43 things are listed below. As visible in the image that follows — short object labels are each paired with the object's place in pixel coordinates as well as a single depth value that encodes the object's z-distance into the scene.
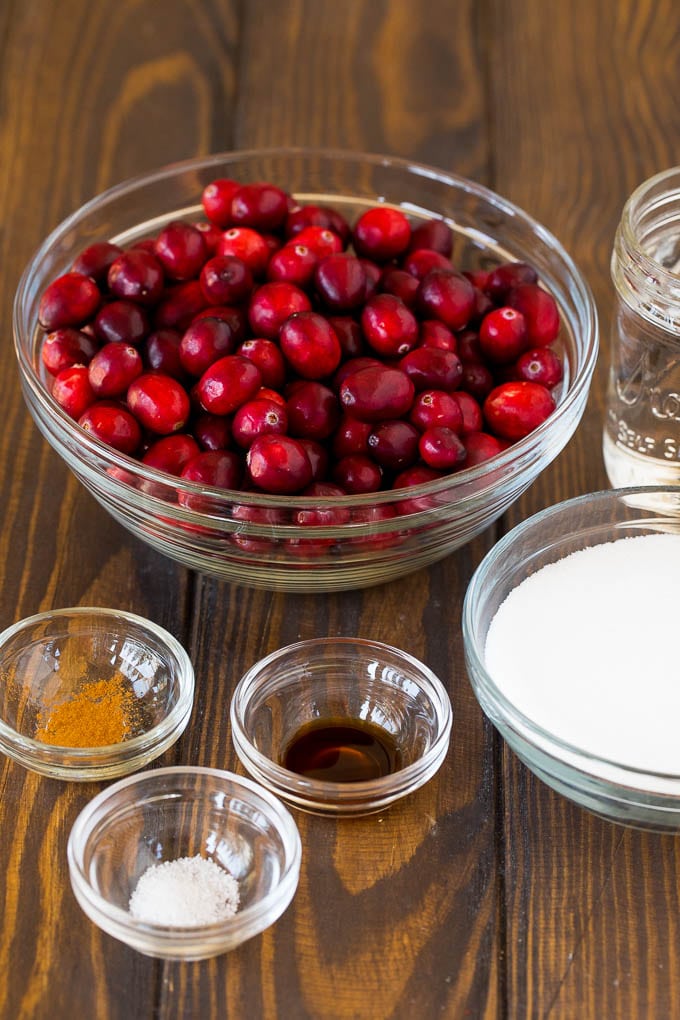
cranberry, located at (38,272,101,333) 0.82
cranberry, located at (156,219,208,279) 0.83
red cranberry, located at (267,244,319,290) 0.82
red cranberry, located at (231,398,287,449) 0.78
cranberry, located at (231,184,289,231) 0.85
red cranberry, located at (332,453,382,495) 0.78
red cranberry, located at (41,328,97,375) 0.81
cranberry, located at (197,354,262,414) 0.78
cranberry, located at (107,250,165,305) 0.82
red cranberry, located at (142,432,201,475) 0.78
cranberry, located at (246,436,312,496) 0.76
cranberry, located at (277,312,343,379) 0.79
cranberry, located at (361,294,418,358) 0.80
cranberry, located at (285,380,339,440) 0.79
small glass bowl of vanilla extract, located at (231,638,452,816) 0.74
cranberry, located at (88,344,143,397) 0.79
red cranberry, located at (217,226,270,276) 0.84
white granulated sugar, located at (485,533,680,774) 0.74
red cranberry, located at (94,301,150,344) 0.81
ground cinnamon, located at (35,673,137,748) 0.76
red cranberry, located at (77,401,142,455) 0.79
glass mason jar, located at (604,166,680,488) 0.79
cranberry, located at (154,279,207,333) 0.82
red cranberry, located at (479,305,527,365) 0.81
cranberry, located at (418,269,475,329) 0.82
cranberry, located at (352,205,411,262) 0.85
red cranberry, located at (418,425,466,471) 0.77
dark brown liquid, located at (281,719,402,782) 0.76
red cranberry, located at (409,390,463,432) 0.78
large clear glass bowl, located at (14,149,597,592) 0.76
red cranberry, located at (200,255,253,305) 0.82
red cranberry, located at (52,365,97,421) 0.80
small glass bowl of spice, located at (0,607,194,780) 0.75
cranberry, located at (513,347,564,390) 0.81
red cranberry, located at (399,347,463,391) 0.79
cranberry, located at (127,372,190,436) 0.79
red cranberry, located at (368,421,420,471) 0.78
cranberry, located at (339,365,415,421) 0.78
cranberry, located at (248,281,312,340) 0.81
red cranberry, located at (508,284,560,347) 0.82
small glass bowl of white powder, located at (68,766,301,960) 0.71
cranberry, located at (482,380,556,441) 0.80
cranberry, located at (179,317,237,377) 0.80
